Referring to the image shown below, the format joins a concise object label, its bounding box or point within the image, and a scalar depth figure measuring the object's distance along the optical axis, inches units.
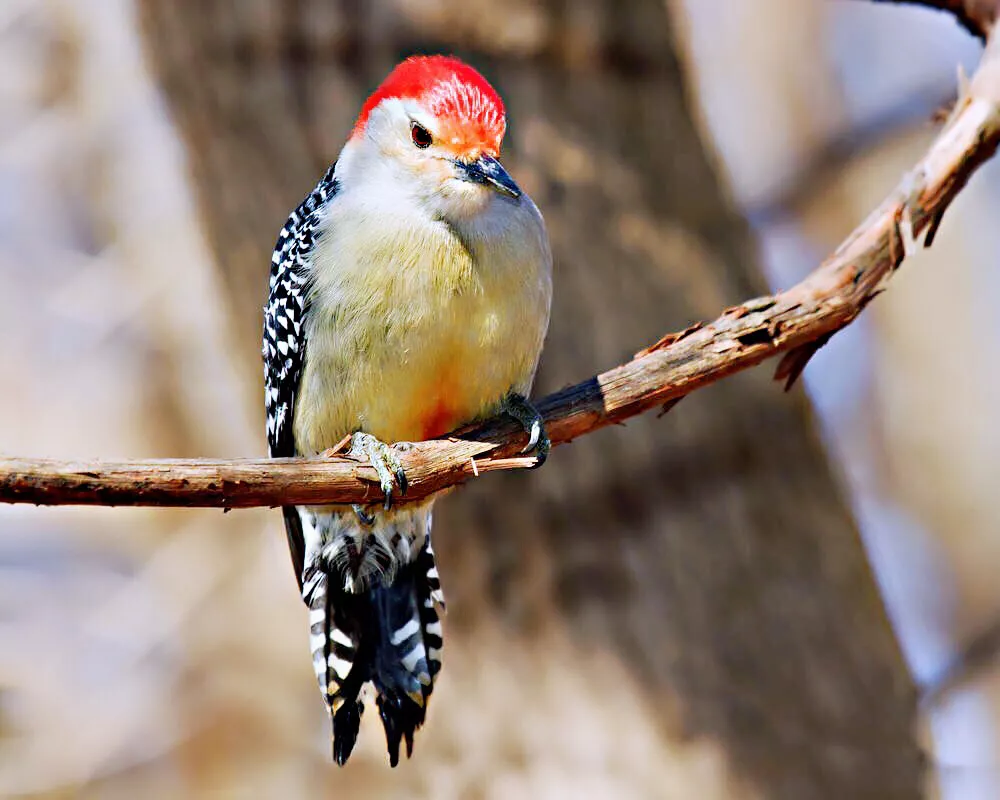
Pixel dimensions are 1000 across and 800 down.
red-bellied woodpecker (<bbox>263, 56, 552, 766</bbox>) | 238.4
